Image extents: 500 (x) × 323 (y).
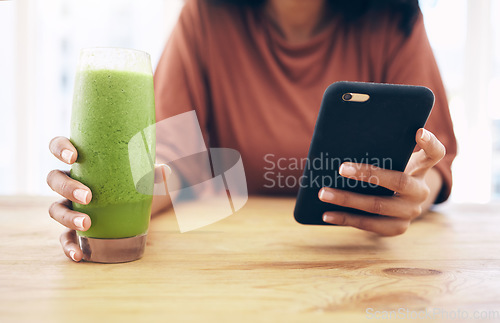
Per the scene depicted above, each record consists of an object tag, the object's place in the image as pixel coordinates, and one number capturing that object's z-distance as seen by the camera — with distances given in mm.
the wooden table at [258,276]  430
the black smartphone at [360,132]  627
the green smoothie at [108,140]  570
